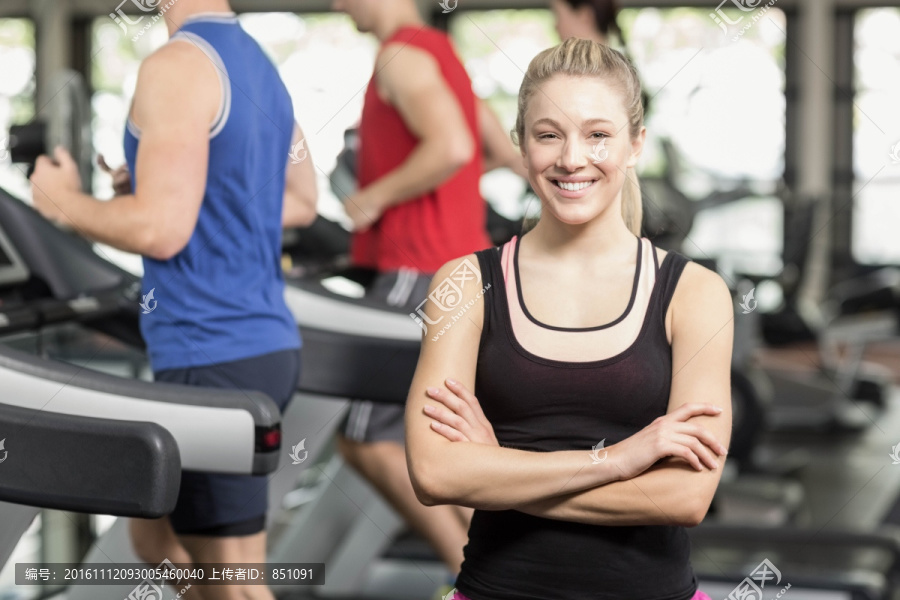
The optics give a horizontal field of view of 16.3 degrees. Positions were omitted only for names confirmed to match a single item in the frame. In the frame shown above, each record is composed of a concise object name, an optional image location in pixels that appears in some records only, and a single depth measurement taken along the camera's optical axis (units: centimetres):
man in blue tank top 420
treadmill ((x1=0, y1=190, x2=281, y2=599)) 393
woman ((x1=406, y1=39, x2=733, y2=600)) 382
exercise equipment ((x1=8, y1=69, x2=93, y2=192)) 469
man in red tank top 504
